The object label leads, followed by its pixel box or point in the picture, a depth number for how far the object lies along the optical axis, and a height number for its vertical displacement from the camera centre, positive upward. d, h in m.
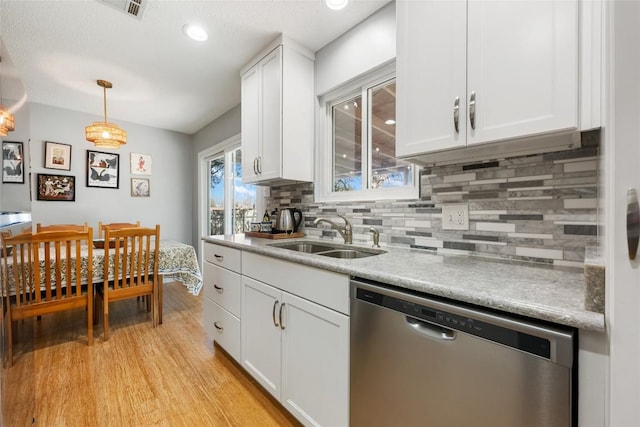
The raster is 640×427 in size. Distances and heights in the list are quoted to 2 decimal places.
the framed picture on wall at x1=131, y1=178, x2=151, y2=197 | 4.02 +0.36
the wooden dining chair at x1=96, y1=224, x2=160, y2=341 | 2.28 -0.52
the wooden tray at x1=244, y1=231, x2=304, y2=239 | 2.07 -0.19
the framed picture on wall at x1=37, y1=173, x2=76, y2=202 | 3.33 +0.31
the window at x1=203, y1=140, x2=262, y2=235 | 3.57 +0.20
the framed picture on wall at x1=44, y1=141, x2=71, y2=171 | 3.36 +0.71
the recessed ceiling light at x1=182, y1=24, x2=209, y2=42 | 1.93 +1.32
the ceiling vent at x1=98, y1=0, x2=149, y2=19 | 1.70 +1.33
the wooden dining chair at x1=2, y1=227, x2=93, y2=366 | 1.87 -0.53
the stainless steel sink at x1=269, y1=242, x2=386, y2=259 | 1.65 -0.26
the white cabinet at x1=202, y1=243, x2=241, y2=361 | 1.82 -0.63
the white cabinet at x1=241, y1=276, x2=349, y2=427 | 1.12 -0.69
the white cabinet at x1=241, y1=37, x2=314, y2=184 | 2.05 +0.78
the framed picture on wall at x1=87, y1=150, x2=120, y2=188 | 3.67 +0.59
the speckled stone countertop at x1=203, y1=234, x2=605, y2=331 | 0.63 -0.22
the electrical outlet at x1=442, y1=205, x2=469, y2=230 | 1.35 -0.03
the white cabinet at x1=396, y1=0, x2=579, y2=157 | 0.86 +0.52
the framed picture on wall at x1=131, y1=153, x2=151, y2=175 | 4.01 +0.72
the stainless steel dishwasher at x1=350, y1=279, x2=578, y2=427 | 0.63 -0.44
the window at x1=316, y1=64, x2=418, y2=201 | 1.79 +0.48
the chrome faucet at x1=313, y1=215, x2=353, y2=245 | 1.80 -0.14
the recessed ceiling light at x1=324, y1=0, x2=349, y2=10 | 1.64 +1.27
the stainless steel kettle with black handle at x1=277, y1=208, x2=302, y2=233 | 2.27 -0.04
